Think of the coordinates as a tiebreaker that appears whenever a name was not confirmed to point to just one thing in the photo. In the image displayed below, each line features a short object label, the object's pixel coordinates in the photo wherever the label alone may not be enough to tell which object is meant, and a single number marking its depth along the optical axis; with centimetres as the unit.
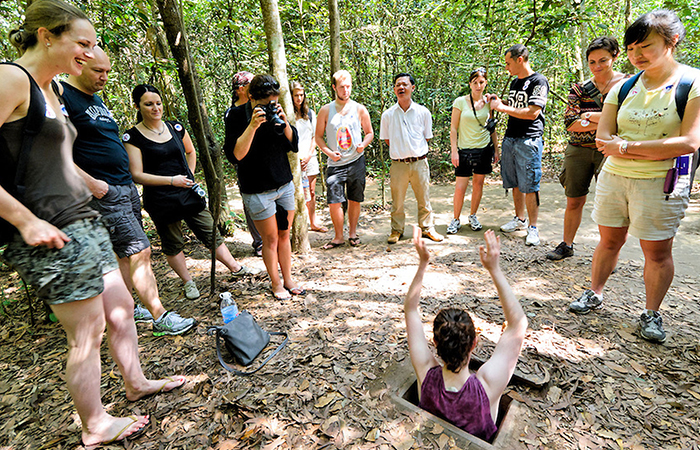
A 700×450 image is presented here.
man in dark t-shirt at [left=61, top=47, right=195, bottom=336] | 247
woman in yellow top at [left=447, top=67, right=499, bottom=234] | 484
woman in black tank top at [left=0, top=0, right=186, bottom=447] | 148
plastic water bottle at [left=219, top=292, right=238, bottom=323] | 295
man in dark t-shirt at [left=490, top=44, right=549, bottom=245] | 412
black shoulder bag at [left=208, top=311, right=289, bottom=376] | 247
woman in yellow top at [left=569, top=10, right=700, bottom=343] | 220
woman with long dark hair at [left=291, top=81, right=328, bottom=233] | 515
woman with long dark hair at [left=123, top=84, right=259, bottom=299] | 307
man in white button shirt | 460
